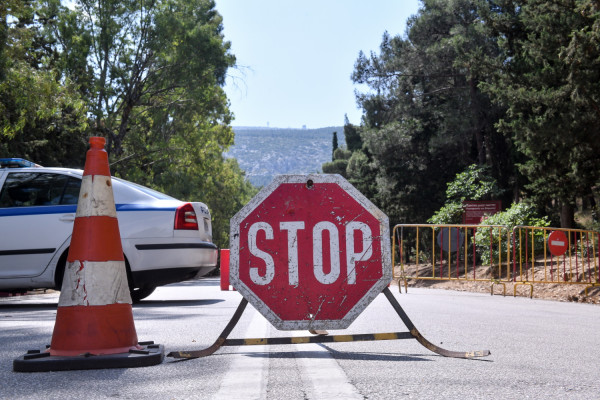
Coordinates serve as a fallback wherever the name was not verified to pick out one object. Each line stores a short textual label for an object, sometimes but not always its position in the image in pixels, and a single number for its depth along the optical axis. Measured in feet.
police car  29.99
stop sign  15.75
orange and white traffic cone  13.91
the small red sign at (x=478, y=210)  89.51
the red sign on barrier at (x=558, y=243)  49.30
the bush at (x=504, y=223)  71.67
